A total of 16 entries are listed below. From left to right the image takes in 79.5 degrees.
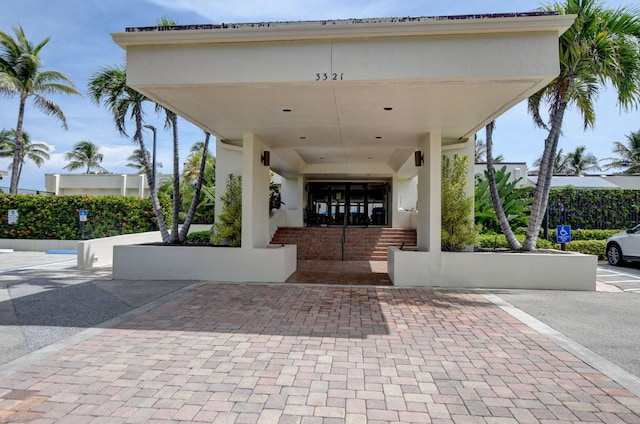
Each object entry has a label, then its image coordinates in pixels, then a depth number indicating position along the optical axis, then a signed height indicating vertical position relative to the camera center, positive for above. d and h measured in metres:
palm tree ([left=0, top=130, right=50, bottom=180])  33.75 +6.60
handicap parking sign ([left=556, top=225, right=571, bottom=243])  9.72 -0.24
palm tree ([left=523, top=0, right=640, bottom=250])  7.80 +3.60
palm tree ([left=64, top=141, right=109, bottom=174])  48.84 +7.89
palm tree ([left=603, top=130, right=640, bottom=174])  35.03 +6.53
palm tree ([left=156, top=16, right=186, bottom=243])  10.12 +1.53
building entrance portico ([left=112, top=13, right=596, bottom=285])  5.65 +2.15
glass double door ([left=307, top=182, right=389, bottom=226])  19.66 +0.98
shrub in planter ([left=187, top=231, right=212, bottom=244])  15.01 -0.68
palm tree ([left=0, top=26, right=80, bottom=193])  18.39 +7.05
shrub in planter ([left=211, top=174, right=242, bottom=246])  9.35 -0.09
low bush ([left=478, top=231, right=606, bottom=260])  13.18 -0.71
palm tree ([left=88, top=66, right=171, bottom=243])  9.73 +3.13
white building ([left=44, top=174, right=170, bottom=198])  30.91 +2.82
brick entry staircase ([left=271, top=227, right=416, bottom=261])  13.77 -0.73
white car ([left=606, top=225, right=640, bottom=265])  11.45 -0.67
